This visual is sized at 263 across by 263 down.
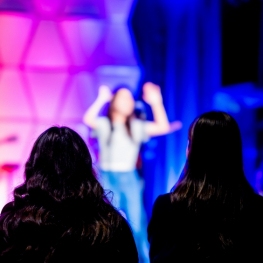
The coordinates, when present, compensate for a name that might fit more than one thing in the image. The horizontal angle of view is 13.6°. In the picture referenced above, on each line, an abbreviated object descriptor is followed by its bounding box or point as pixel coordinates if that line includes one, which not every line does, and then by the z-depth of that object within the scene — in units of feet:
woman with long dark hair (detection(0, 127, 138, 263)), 19.27
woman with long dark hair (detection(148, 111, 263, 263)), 21.26
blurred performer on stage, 27.11
